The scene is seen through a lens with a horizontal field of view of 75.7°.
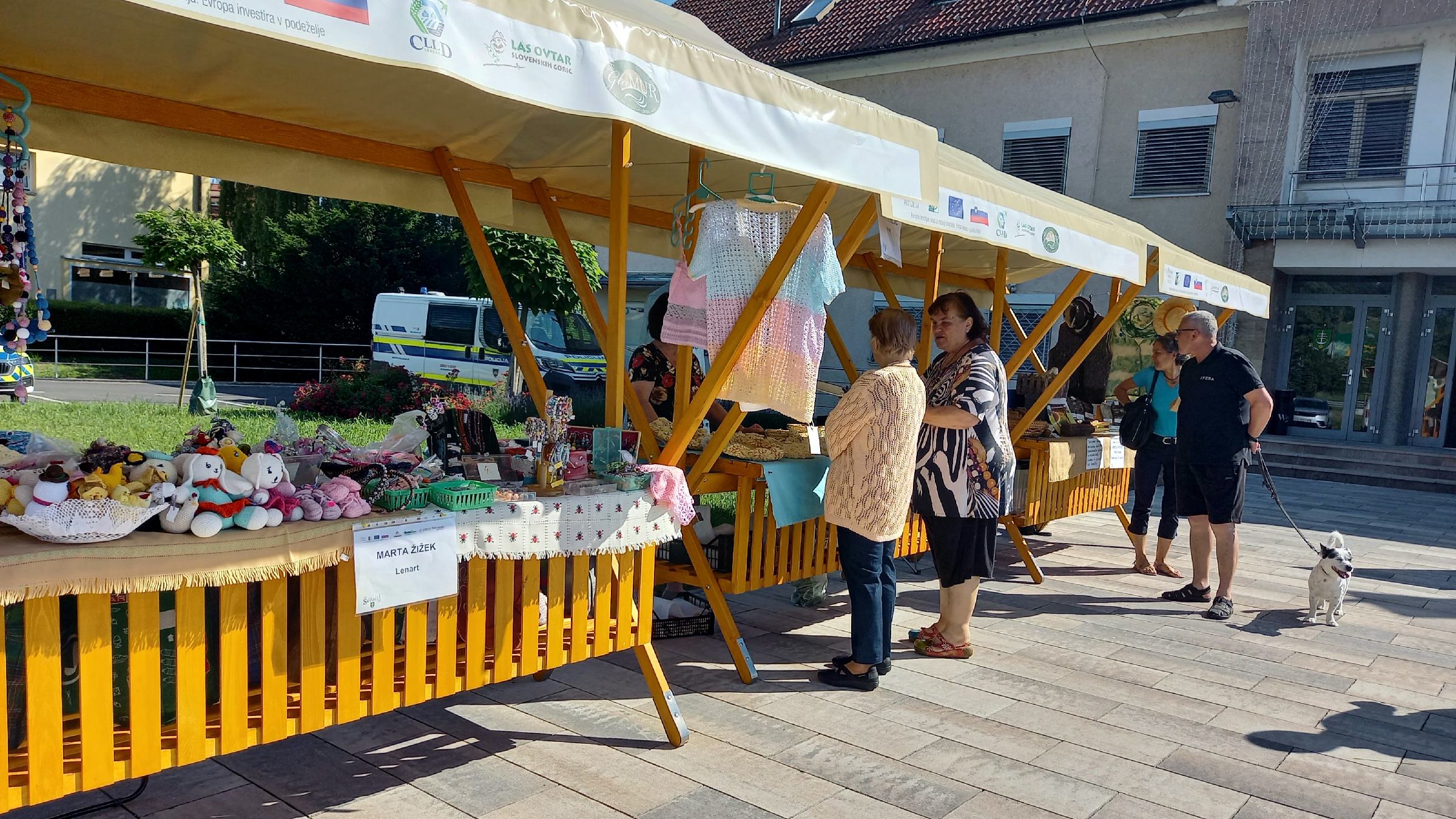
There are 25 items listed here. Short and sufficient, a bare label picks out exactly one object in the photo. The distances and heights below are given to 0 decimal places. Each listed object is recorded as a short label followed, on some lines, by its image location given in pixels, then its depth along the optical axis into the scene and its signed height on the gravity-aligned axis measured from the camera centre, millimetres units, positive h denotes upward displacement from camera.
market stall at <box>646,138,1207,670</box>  4121 +437
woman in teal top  6609 -722
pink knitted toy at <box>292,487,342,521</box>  2648 -569
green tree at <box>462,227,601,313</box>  12477 +613
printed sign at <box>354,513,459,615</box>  2695 -746
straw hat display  7879 +307
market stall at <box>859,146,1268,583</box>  4586 +487
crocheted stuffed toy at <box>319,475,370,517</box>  2750 -557
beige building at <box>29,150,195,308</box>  25172 +1822
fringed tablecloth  2176 -667
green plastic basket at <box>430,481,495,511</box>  2951 -580
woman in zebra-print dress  4340 -545
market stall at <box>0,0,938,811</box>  2250 +545
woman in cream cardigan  3934 -549
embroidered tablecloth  3002 -717
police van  14781 -496
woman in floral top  5004 -283
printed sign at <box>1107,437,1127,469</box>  7332 -854
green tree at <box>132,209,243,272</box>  15047 +921
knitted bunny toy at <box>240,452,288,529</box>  2543 -485
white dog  5602 -1343
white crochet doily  2193 -544
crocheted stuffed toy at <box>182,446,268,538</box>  2455 -512
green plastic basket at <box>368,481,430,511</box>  2871 -586
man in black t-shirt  5551 -459
